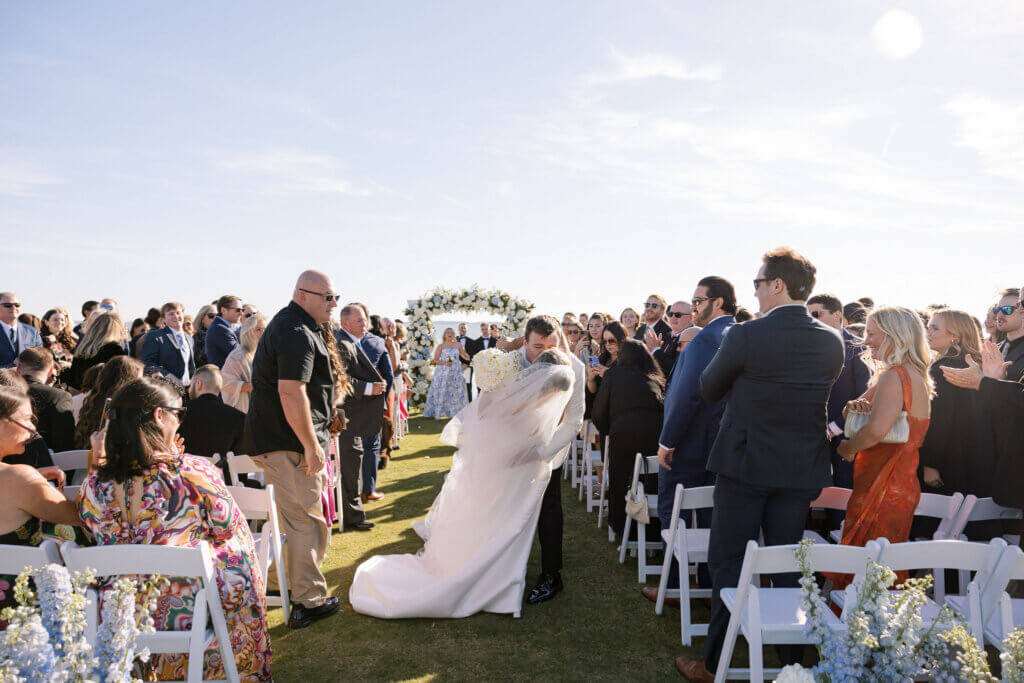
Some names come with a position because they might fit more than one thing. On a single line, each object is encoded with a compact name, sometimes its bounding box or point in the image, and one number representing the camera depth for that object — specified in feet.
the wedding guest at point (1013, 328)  12.79
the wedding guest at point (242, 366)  18.25
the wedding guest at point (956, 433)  13.17
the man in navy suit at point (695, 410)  13.23
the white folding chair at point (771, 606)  7.57
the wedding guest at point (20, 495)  8.51
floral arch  48.57
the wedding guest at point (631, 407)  17.07
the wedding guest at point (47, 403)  13.39
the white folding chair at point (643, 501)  15.49
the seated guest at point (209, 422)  15.01
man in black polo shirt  12.23
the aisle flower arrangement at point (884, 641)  4.56
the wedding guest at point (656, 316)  25.05
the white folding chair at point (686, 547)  12.07
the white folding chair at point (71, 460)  12.66
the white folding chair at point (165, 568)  7.36
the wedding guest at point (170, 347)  21.35
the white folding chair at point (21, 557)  7.02
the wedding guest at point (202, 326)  24.68
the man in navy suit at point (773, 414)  9.80
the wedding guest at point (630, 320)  29.84
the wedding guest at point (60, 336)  26.22
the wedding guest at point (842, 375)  15.33
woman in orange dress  10.68
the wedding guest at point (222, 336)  21.94
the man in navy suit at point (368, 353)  21.08
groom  14.12
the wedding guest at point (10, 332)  23.58
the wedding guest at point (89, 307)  29.71
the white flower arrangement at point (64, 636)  4.53
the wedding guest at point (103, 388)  12.15
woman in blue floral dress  42.96
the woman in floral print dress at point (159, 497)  8.44
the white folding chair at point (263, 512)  11.91
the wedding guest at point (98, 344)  19.12
